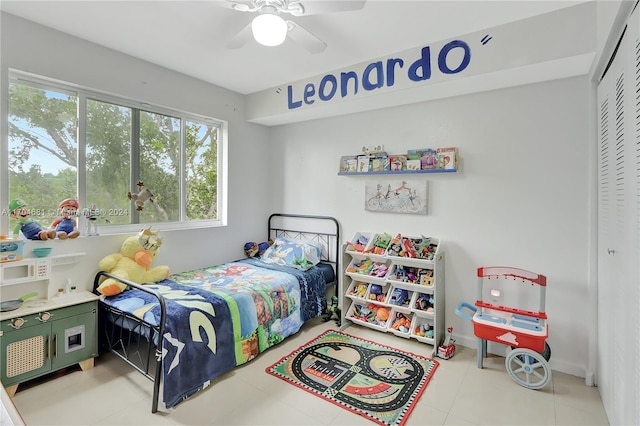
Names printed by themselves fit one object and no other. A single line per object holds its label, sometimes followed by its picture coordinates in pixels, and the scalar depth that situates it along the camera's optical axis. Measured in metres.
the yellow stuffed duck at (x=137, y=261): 2.63
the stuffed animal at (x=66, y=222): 2.41
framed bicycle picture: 3.07
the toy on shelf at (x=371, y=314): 3.04
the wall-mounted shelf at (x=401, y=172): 2.84
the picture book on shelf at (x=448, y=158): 2.82
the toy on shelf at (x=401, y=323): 2.90
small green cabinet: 2.04
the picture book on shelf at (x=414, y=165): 3.00
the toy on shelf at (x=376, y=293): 3.07
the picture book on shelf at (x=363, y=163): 3.32
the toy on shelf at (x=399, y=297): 2.95
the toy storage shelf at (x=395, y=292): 2.79
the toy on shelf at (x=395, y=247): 3.00
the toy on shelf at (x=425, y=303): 2.82
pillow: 3.43
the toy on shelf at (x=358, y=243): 3.21
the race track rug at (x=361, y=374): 2.05
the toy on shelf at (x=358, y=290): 3.20
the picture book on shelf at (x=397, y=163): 3.10
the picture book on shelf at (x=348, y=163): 3.42
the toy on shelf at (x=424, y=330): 2.78
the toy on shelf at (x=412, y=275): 2.83
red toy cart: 2.24
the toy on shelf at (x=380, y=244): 3.11
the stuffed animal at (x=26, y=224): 2.21
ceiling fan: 1.68
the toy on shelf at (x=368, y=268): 3.10
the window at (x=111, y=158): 2.39
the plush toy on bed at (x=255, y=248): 3.90
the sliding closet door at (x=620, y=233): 1.40
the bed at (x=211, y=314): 2.05
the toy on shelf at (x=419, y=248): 2.88
